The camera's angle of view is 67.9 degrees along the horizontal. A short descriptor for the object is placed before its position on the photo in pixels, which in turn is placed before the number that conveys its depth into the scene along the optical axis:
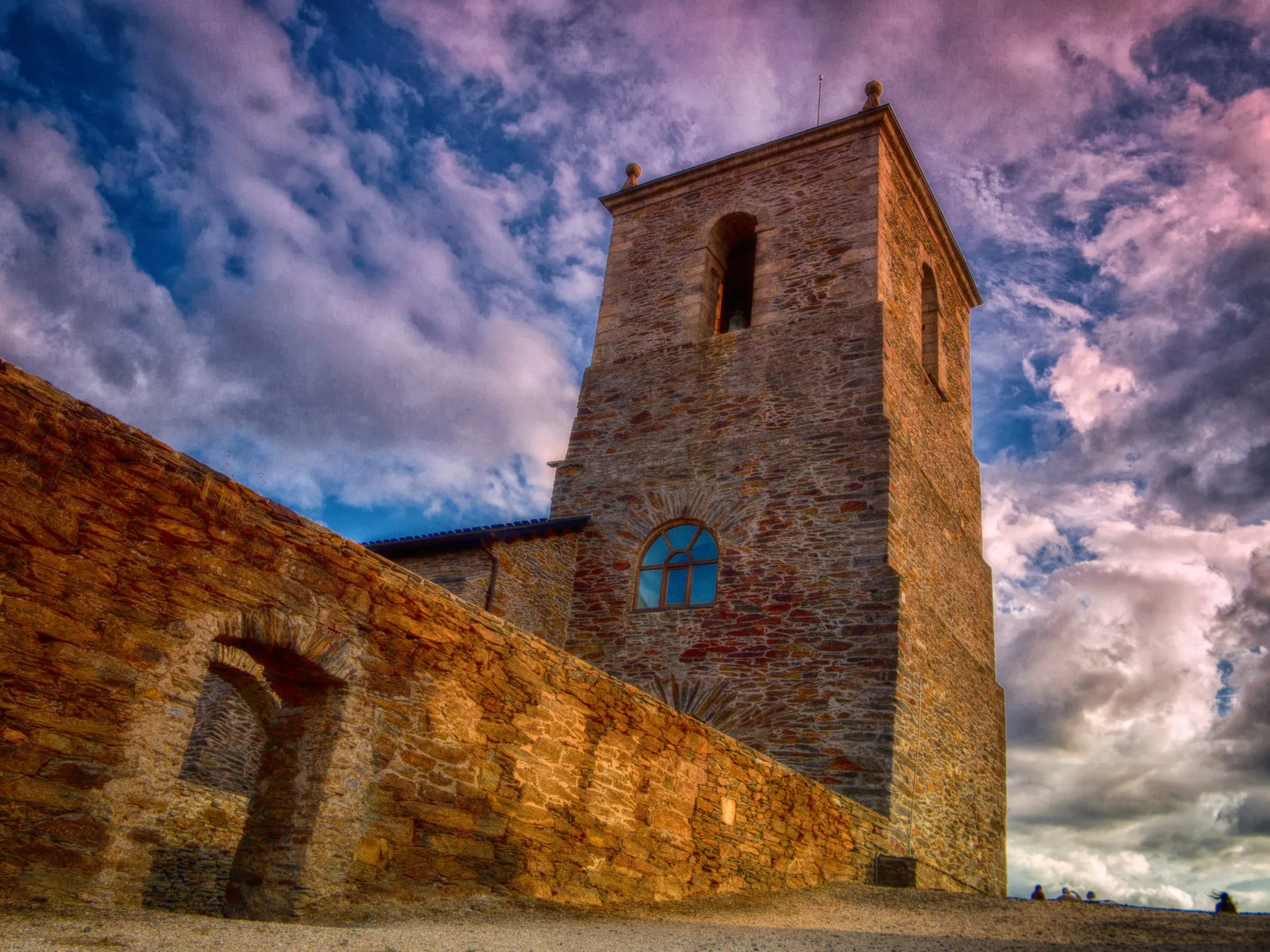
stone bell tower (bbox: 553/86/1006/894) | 10.96
